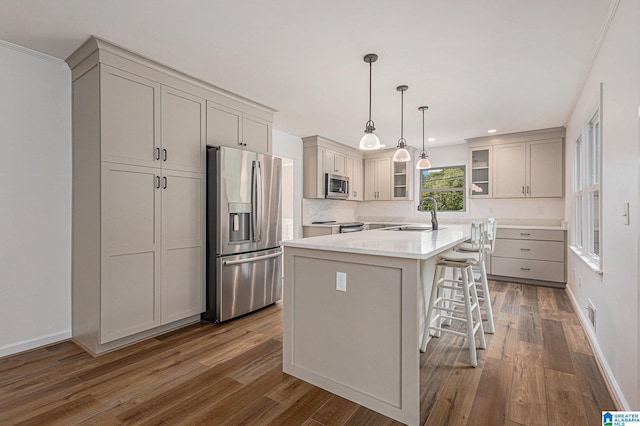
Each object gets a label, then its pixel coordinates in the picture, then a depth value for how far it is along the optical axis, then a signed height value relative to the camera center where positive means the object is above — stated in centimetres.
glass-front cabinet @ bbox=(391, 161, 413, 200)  638 +66
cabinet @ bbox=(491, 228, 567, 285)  466 -64
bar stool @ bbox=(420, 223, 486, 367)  234 -67
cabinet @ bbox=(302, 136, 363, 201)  547 +92
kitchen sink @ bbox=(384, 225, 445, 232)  382 -19
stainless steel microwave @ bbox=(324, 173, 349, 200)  560 +49
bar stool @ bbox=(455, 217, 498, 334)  274 -33
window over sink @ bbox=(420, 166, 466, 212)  612 +53
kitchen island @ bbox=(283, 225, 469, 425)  174 -64
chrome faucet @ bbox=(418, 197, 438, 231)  352 -8
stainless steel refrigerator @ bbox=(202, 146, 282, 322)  319 -21
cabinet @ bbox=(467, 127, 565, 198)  496 +81
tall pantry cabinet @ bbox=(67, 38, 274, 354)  251 +14
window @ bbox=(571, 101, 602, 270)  301 +21
